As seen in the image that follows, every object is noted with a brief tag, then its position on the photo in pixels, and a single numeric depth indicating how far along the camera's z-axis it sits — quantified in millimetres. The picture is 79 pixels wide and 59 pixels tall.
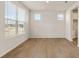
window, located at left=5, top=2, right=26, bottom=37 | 2461
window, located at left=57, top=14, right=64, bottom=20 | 5228
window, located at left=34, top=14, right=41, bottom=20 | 5239
